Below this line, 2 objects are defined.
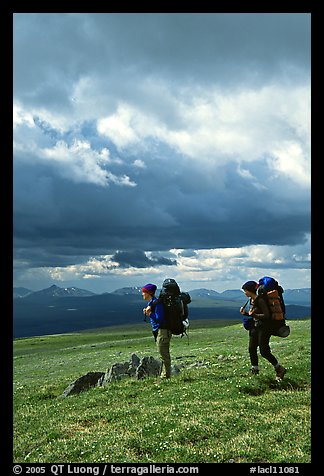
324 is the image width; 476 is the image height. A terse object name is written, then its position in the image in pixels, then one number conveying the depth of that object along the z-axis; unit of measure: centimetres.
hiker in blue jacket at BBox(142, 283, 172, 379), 1686
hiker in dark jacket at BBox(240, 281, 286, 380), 1443
